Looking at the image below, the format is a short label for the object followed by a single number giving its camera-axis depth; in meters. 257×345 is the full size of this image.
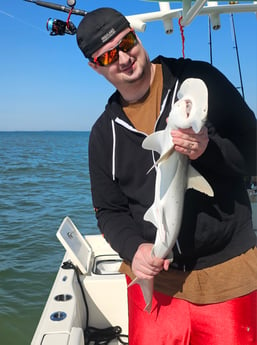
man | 2.07
